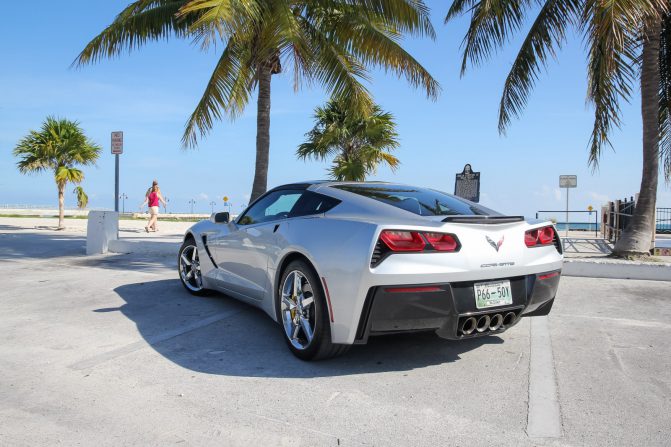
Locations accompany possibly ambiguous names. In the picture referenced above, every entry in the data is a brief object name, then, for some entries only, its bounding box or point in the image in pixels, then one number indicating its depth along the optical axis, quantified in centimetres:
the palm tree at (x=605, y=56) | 833
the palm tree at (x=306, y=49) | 1221
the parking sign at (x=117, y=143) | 1280
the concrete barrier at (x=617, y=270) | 845
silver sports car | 346
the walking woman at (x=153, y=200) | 1867
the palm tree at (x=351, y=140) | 2328
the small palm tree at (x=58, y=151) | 2075
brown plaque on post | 1188
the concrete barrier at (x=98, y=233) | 1162
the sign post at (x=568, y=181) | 2002
